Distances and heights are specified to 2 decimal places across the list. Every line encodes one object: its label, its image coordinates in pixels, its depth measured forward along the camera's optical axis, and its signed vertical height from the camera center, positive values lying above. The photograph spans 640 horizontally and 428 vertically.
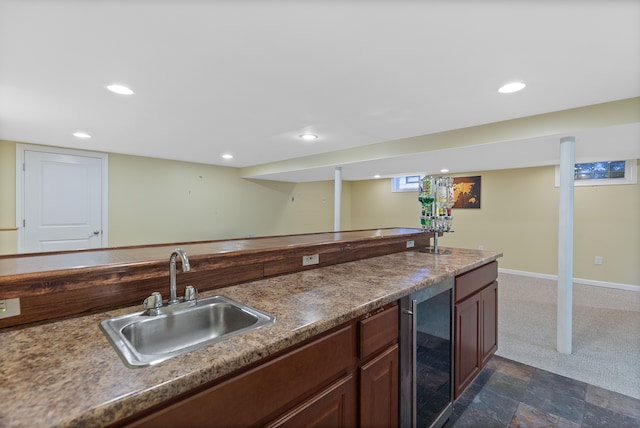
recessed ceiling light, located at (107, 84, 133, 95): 2.13 +0.92
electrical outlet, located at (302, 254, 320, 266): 1.72 -0.29
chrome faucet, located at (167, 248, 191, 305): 1.10 -0.26
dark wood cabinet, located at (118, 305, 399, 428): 0.70 -0.54
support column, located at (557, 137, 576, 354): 2.61 -0.30
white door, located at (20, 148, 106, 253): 3.99 +0.14
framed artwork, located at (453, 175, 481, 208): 5.94 +0.44
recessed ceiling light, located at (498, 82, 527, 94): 2.05 +0.92
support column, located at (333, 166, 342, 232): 4.94 +0.28
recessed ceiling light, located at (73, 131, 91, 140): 3.42 +0.92
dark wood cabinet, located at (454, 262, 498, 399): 1.77 -0.76
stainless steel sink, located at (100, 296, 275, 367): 0.93 -0.41
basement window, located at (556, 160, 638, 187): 4.39 +0.64
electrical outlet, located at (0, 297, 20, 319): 0.88 -0.30
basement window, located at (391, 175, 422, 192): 6.95 +0.71
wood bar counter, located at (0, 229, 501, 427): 0.58 -0.38
